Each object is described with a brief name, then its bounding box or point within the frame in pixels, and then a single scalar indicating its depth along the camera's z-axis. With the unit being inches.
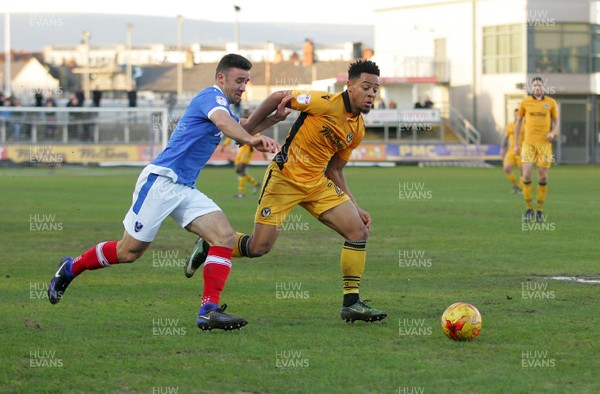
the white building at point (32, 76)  4751.0
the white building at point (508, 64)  2349.9
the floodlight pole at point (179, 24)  2854.3
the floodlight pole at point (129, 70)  3885.1
